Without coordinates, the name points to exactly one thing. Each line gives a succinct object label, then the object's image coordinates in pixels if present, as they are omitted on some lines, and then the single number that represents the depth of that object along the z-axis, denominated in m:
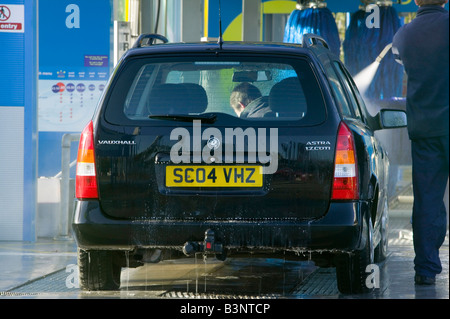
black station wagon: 13.25
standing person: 14.83
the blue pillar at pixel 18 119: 21.84
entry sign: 21.78
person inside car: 13.70
